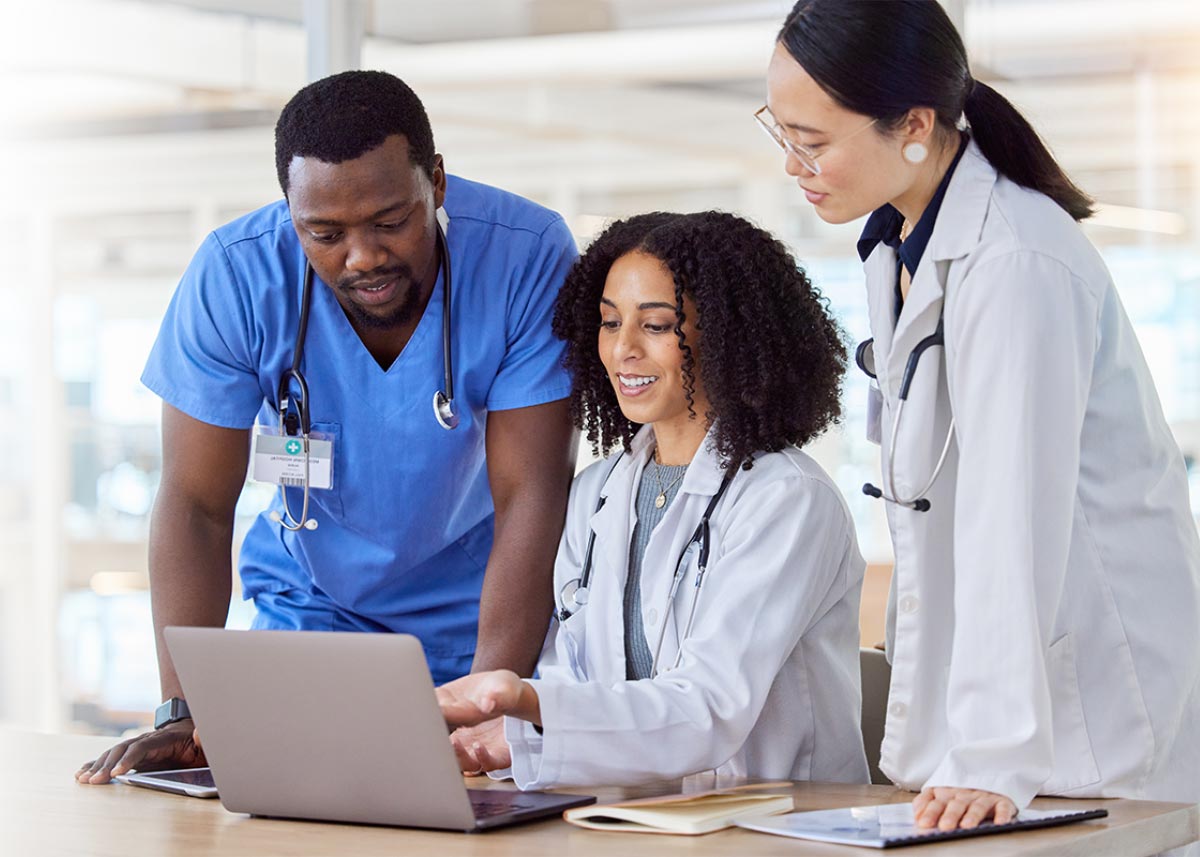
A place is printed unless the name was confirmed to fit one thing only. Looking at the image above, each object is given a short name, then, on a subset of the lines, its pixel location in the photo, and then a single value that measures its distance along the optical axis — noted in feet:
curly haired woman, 9.63
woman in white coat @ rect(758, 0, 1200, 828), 8.98
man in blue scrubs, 10.65
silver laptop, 8.90
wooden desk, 8.78
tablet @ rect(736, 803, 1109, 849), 8.74
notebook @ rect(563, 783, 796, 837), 8.94
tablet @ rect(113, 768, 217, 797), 9.68
